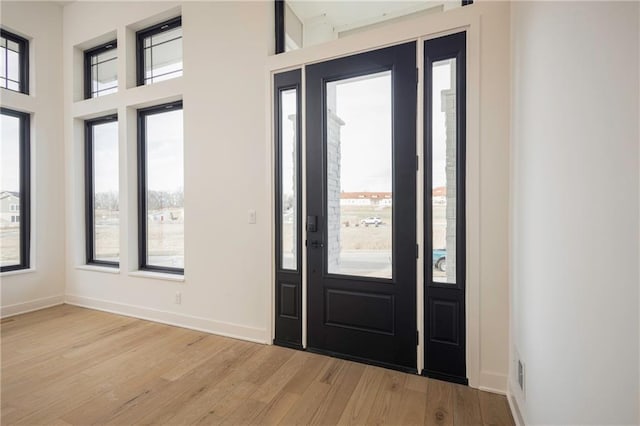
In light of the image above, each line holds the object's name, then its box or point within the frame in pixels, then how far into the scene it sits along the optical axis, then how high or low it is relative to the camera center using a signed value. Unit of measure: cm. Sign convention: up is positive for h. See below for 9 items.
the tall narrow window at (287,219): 274 -7
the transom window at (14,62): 370 +187
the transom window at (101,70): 398 +190
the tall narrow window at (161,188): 356 +28
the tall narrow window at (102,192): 400 +26
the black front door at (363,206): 234 +4
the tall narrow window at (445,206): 217 +3
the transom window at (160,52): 350 +190
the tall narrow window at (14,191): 371 +27
